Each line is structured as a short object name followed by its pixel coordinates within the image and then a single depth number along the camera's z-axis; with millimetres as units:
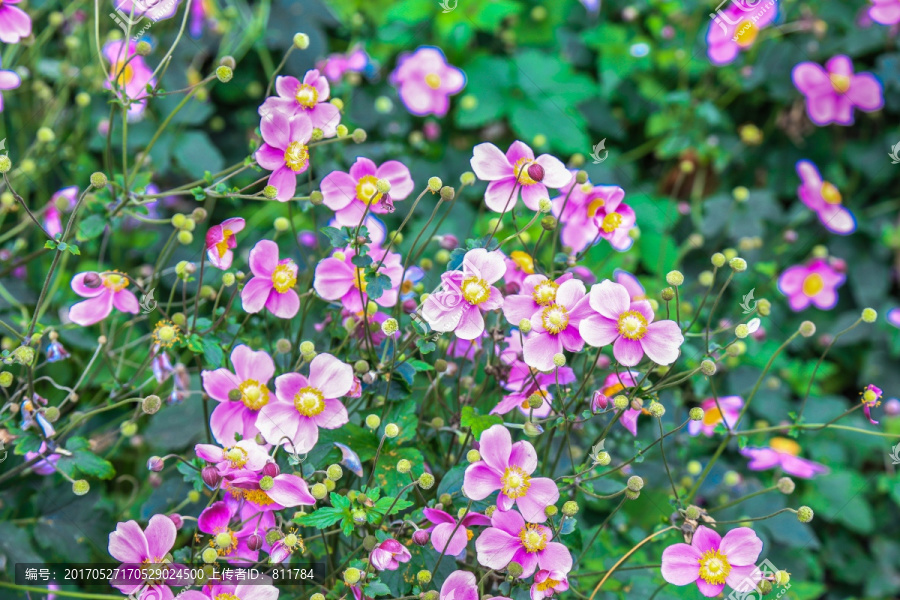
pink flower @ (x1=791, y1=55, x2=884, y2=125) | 2885
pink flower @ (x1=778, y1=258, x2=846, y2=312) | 2716
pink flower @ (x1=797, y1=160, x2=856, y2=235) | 2732
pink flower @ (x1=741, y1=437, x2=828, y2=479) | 2521
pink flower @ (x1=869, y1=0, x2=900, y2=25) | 2720
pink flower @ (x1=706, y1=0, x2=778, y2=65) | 2716
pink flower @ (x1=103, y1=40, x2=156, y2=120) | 2598
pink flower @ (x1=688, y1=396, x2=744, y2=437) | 2480
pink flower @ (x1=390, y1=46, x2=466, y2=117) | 2739
